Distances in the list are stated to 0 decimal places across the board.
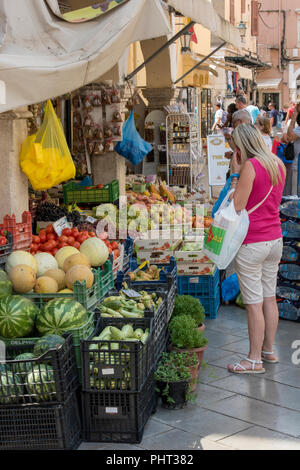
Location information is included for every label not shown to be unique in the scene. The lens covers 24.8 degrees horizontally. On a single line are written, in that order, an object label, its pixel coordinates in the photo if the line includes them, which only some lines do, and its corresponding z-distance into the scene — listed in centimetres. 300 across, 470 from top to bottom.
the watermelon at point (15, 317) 459
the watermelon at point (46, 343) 431
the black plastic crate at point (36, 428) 416
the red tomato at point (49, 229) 661
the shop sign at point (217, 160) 1199
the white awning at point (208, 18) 662
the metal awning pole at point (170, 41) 922
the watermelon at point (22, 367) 419
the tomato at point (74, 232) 657
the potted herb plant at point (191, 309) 606
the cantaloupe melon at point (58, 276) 530
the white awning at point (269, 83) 4288
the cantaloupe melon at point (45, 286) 508
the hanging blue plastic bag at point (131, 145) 936
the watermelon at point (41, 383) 414
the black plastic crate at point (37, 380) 411
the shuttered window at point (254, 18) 3906
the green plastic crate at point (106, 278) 560
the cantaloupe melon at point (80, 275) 517
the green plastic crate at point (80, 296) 482
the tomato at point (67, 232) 659
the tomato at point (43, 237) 639
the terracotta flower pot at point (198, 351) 542
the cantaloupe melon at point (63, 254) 582
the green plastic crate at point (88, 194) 866
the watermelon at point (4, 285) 489
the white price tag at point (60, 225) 661
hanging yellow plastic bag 617
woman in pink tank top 535
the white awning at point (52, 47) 475
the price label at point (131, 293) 550
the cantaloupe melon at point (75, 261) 551
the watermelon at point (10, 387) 416
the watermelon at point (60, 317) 457
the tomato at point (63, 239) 634
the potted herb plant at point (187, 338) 544
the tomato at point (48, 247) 616
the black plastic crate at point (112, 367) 429
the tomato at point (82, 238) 645
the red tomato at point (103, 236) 719
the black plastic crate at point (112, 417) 436
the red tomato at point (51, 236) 646
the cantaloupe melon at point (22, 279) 504
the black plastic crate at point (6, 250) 547
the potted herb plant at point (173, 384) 488
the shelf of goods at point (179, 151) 1375
